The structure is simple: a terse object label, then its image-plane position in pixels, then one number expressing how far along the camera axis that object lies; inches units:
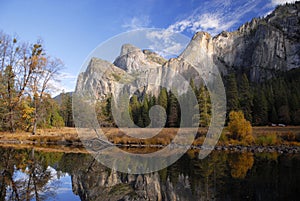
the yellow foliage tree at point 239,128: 845.8
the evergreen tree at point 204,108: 1074.1
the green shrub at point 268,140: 809.5
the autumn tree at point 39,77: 999.0
